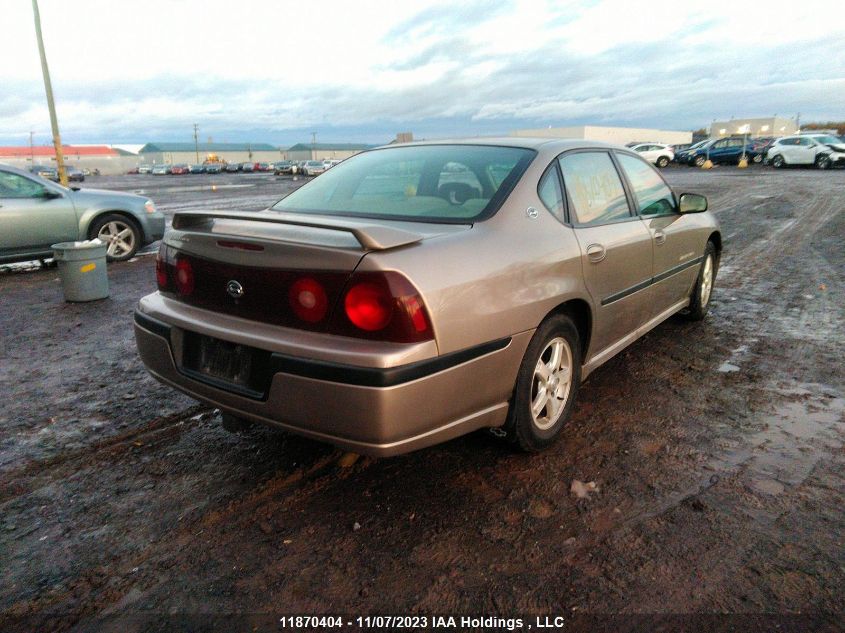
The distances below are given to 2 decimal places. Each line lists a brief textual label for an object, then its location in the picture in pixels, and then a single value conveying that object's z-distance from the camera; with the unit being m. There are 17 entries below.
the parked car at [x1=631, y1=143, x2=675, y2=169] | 39.69
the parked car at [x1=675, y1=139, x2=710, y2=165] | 40.25
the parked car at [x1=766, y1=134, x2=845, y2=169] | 31.12
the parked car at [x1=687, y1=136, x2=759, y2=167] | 38.06
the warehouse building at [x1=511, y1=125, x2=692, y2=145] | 71.78
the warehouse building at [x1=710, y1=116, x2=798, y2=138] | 79.69
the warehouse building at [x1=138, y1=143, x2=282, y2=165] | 123.88
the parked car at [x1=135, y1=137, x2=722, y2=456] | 2.41
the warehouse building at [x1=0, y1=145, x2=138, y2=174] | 104.38
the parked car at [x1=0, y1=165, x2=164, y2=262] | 8.20
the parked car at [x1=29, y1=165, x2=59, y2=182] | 50.85
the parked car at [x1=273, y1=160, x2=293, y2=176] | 62.69
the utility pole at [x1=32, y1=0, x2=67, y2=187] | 16.82
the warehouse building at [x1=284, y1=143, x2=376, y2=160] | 123.91
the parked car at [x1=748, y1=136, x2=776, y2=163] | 37.88
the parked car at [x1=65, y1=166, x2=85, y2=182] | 64.74
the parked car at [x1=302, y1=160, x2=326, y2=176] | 51.88
